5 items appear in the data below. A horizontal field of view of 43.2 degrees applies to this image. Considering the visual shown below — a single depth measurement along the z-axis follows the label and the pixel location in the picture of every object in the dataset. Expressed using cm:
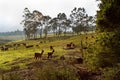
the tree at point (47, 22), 7582
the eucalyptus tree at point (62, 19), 8001
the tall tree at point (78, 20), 7011
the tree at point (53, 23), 8212
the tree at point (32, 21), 7178
